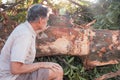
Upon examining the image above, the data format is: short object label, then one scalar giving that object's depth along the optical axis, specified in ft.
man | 5.30
